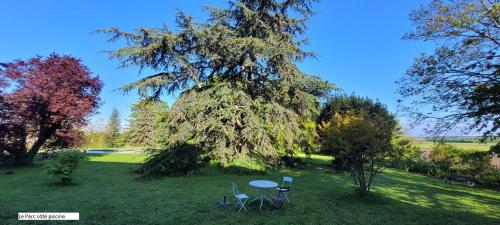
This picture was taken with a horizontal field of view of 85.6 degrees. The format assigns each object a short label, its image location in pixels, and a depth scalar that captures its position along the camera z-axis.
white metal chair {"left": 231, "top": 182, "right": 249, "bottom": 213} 7.02
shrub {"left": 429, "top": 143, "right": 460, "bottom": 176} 17.10
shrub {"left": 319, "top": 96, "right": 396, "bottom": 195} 8.85
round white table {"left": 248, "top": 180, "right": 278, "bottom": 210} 7.32
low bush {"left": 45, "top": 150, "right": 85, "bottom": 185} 10.14
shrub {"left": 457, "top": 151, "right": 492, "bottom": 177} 7.82
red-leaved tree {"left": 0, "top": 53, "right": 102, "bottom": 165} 14.42
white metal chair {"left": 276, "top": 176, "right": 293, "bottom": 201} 7.50
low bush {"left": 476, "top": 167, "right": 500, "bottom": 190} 14.39
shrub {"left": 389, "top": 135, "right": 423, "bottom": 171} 9.09
